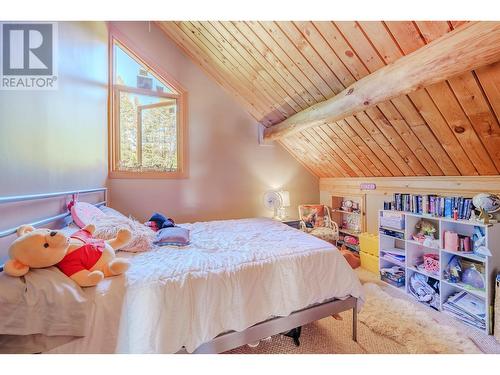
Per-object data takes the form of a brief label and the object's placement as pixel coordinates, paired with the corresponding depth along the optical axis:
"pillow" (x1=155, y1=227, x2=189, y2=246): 1.97
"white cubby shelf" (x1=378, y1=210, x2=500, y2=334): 1.99
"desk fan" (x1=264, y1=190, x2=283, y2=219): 3.98
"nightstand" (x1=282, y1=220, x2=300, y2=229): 3.79
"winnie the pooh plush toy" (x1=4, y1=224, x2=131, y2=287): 1.02
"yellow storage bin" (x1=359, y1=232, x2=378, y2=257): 3.24
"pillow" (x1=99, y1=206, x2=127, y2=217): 2.30
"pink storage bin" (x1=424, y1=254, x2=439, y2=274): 2.47
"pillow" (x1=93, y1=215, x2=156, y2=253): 1.62
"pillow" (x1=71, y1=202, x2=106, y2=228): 1.79
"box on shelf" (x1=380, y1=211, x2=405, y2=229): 2.83
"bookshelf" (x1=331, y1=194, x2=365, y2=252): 3.75
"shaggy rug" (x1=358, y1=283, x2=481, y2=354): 1.80
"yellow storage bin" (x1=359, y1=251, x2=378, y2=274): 3.21
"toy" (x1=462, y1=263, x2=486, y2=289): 2.10
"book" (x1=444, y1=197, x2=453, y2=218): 2.37
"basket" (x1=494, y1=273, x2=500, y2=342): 1.88
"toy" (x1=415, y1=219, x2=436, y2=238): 2.59
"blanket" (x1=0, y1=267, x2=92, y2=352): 0.97
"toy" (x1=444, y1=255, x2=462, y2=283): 2.28
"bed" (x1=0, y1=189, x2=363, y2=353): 1.17
